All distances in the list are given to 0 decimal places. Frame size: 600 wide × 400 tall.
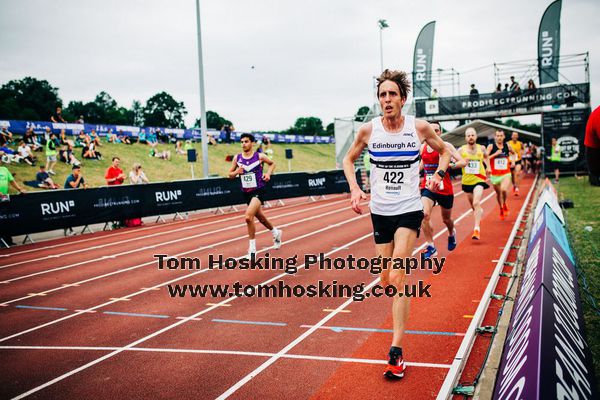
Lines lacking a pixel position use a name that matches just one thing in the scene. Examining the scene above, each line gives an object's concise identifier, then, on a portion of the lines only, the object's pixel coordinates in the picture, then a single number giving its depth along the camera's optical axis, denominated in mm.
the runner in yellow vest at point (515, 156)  15141
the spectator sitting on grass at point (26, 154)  25125
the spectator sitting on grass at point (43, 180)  20719
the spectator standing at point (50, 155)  23828
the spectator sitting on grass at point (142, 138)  38156
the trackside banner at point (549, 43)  25109
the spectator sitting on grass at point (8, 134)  24519
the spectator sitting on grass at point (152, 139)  38469
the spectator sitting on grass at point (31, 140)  26486
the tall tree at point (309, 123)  106312
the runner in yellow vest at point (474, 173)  9383
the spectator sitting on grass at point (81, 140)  31131
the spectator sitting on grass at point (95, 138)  32341
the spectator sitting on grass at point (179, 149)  38938
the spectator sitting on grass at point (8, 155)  23625
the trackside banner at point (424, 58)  28797
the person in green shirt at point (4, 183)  11328
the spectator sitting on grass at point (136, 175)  16312
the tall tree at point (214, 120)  93312
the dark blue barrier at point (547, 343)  2260
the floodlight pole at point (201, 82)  19844
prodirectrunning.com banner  25984
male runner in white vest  3891
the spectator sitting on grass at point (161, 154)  35969
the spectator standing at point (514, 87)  27281
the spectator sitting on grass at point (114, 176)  15095
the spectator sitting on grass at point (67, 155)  27016
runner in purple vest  8133
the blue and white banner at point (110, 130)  28547
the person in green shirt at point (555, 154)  24384
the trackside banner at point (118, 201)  12000
